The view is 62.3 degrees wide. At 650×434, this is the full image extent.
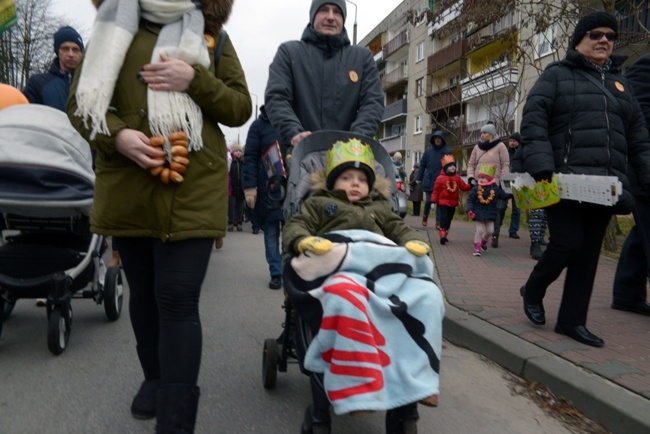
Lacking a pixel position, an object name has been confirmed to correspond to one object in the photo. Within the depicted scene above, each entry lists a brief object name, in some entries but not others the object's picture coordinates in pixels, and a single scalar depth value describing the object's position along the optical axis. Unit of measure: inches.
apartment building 419.8
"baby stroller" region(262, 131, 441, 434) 88.4
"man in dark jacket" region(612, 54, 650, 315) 177.9
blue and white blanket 80.0
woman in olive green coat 84.1
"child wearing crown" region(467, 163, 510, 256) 329.1
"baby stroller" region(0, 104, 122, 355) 136.4
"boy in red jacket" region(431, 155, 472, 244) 375.9
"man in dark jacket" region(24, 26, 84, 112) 183.5
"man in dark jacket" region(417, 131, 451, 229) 438.0
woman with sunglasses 148.3
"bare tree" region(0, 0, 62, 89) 962.1
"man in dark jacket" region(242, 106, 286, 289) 222.1
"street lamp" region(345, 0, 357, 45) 754.2
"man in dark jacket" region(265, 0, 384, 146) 144.2
